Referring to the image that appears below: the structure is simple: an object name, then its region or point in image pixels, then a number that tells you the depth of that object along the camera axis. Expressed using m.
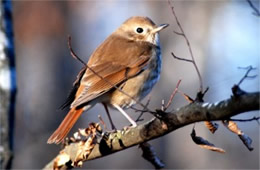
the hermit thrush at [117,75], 7.51
